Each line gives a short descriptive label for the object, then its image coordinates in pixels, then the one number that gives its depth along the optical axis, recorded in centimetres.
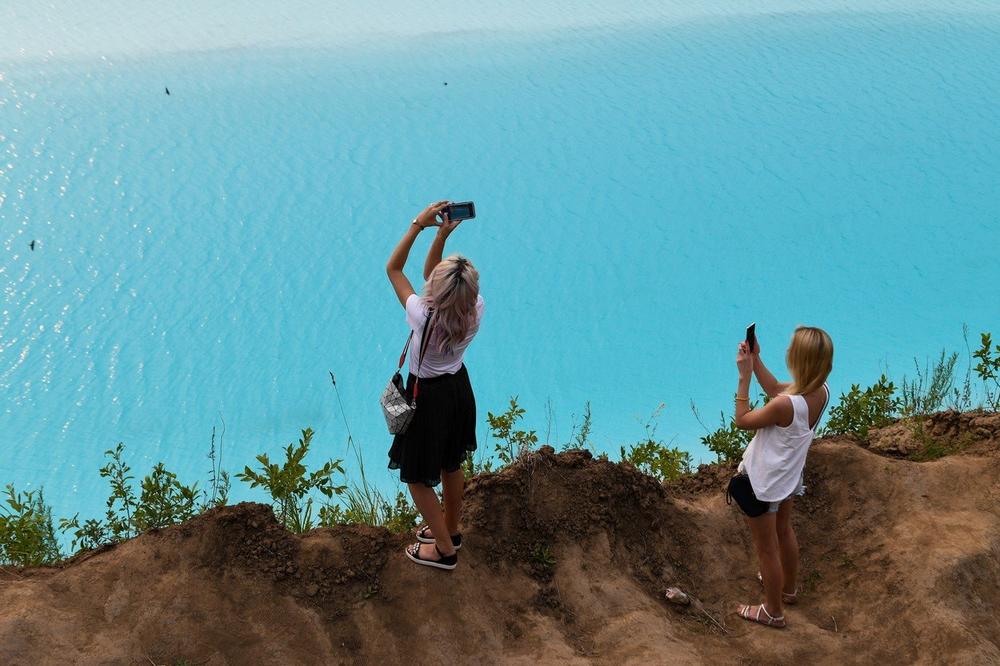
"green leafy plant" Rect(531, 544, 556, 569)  465
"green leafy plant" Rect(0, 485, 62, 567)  439
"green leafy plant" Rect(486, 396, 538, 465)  526
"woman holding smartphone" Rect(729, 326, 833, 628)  401
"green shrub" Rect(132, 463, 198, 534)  457
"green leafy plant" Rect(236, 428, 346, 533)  462
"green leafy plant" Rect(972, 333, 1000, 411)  570
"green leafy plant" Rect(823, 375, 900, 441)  577
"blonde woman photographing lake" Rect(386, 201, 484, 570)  376
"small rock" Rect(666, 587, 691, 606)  462
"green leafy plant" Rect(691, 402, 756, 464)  567
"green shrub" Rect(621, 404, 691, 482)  552
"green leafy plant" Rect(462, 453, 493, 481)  517
